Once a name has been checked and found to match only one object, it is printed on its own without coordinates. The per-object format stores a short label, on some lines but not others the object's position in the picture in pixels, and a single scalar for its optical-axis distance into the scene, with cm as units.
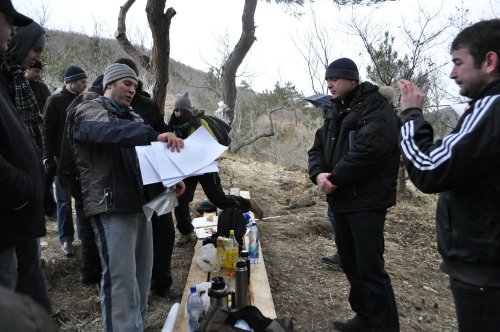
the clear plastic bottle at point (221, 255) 332
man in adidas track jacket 157
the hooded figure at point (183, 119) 389
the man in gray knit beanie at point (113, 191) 220
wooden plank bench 254
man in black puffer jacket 263
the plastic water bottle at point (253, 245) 347
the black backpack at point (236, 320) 185
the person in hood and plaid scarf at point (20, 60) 221
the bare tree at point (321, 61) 1545
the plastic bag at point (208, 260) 325
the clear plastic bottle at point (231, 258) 323
